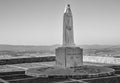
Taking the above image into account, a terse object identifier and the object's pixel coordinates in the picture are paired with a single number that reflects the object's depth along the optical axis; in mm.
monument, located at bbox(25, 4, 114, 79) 13524
